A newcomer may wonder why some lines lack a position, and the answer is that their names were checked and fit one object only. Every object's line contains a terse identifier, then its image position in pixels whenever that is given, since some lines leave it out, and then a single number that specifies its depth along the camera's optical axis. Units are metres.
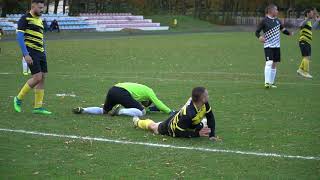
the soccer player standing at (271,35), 16.77
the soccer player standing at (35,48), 11.84
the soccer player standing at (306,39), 20.41
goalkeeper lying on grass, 11.49
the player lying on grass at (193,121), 9.20
